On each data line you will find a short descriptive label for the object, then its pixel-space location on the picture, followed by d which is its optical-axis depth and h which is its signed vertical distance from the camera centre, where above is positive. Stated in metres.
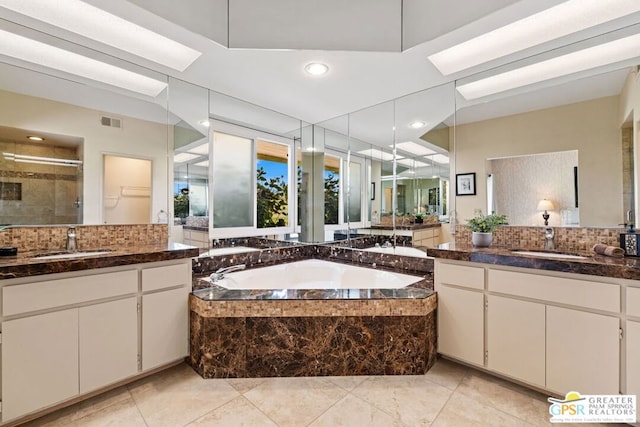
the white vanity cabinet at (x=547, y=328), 1.53 -0.70
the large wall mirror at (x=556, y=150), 1.89 +0.50
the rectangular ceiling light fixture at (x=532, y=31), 1.65 +1.21
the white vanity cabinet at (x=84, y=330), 1.48 -0.70
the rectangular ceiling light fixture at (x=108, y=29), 1.62 +1.21
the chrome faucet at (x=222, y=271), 2.31 -0.49
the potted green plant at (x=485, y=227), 2.25 -0.10
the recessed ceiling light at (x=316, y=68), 2.11 +1.14
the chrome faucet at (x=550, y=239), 2.11 -0.18
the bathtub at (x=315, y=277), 2.44 -0.59
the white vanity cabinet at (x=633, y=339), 1.46 -0.66
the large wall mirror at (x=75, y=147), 1.86 +0.52
